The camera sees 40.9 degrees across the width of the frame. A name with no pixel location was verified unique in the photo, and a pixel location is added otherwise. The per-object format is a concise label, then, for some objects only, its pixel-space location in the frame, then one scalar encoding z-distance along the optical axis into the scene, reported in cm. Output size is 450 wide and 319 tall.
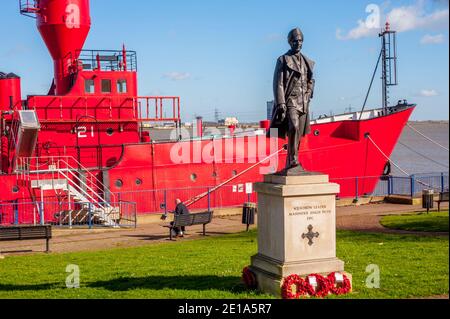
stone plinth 879
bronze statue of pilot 941
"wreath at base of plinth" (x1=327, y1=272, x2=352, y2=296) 890
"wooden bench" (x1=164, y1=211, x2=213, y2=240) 1741
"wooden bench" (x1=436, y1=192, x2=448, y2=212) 2125
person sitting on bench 1798
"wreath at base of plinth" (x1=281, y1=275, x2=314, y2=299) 856
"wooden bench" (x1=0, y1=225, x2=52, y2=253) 1551
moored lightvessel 2227
